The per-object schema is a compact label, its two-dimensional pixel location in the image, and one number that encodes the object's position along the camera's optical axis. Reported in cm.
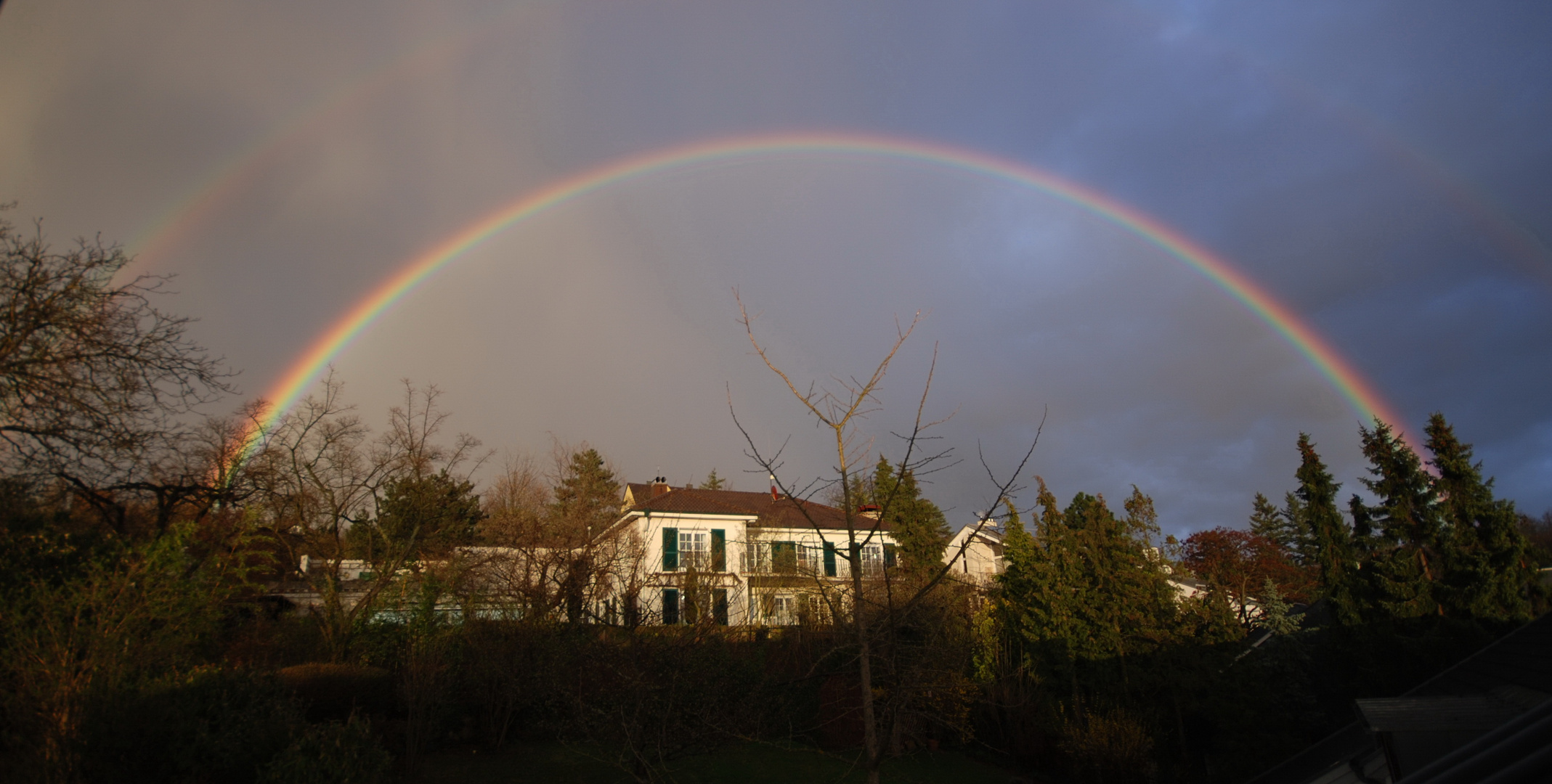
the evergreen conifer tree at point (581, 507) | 1847
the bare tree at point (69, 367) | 983
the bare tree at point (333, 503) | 2288
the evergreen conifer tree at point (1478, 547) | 1605
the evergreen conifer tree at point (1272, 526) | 6746
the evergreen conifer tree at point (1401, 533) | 1638
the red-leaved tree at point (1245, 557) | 4541
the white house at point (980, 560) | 3422
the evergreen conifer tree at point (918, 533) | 3328
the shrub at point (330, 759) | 663
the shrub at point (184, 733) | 779
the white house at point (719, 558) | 1486
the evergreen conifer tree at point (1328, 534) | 1748
